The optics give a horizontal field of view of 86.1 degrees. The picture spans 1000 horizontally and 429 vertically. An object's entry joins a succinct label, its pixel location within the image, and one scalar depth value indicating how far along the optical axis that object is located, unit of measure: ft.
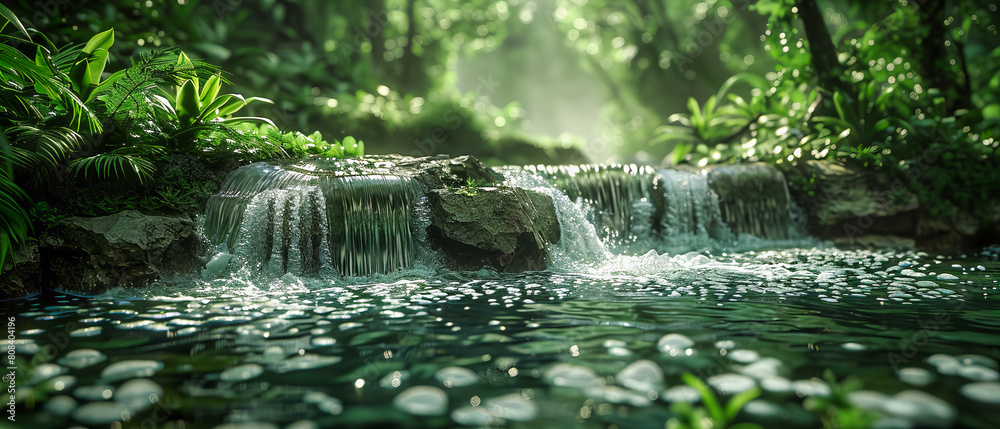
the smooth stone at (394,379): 7.36
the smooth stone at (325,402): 6.50
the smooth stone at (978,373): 7.43
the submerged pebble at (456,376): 7.45
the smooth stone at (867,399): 6.29
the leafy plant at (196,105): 19.67
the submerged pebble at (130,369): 7.58
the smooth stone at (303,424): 5.90
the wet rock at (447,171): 20.98
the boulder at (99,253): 15.16
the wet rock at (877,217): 28.89
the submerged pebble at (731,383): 6.97
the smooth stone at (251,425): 5.96
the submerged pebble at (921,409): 6.03
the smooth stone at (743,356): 8.33
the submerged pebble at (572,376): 7.40
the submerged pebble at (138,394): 6.56
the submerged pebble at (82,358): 8.09
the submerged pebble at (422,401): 6.47
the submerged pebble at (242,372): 7.64
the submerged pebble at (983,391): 6.70
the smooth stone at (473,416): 6.18
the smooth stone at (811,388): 6.85
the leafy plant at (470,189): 19.85
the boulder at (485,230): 19.01
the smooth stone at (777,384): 6.99
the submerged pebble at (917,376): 7.34
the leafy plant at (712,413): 5.14
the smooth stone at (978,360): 8.03
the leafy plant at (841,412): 5.08
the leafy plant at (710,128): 39.17
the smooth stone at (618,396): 6.72
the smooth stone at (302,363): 8.08
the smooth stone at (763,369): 7.54
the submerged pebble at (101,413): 6.12
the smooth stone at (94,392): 6.79
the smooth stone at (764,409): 6.30
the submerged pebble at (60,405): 6.35
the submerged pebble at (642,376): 7.23
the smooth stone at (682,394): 6.73
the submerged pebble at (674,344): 8.85
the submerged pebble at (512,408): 6.33
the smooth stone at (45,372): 7.38
